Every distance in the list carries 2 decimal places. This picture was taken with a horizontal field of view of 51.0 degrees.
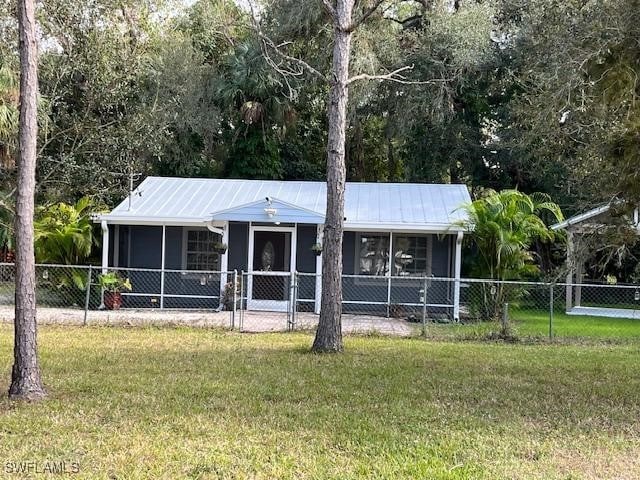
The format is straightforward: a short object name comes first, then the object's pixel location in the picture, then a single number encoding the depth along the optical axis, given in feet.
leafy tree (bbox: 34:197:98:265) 56.59
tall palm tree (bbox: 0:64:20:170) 44.06
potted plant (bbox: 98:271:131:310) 50.55
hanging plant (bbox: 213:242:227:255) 53.11
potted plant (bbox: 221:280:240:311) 51.90
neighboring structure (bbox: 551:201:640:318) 28.81
